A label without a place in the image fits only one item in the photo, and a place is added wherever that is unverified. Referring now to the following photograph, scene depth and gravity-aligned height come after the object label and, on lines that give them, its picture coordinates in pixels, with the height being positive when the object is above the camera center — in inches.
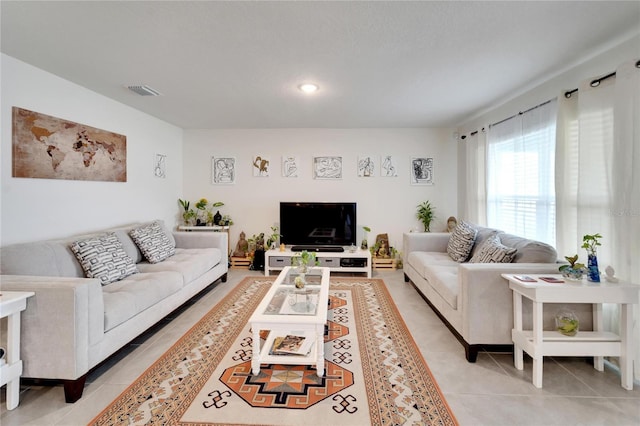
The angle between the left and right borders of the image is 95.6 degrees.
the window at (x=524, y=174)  112.3 +16.3
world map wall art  99.0 +24.5
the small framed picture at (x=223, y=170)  206.4 +29.1
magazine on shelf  84.0 -40.6
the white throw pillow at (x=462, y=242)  136.5 -15.1
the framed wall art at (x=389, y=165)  202.5 +32.0
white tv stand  179.2 -31.2
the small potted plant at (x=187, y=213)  200.1 -1.5
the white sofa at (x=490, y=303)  87.4 -28.5
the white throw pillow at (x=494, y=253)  103.6 -15.5
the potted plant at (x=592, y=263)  78.9 -14.5
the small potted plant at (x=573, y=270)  80.4 -16.7
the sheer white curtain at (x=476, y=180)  159.9 +17.8
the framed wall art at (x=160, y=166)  175.9 +27.8
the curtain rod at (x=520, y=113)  115.0 +43.1
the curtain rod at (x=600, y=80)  82.3 +39.6
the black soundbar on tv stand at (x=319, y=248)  188.5 -24.5
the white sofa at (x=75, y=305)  68.9 -26.9
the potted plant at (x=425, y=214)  198.0 -2.2
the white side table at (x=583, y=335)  74.8 -32.2
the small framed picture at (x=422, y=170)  201.9 +28.4
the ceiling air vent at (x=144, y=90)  122.4 +52.5
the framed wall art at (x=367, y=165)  202.7 +32.0
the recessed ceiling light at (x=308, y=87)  120.1 +52.2
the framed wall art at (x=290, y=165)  203.6 +32.3
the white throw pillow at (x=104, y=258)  99.0 -17.1
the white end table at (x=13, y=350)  65.1 -32.5
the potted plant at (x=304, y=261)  105.6 -18.4
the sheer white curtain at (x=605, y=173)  78.5 +11.6
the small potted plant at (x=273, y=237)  192.4 -17.9
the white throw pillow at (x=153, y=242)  131.3 -14.9
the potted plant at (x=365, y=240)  188.5 -19.5
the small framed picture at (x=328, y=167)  203.2 +30.7
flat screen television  191.6 -8.7
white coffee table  77.6 -29.8
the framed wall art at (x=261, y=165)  204.7 +32.3
